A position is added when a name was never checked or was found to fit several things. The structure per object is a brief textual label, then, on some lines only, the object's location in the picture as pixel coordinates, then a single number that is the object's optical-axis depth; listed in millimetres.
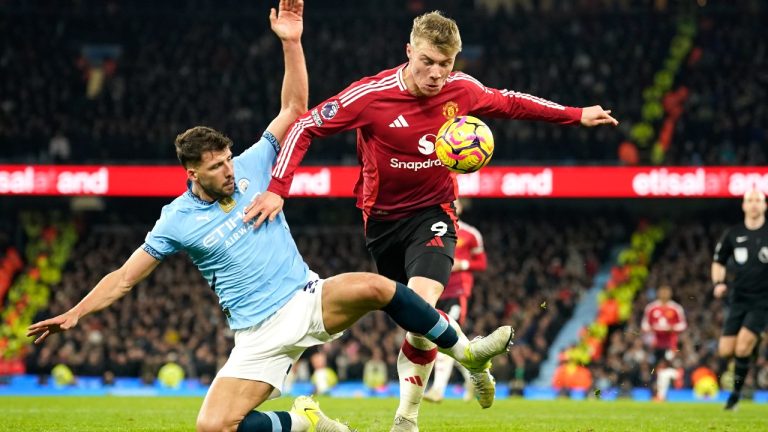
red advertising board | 23750
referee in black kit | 12156
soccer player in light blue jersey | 6496
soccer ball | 7090
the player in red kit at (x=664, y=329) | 17844
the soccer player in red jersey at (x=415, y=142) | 7191
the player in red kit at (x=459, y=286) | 12820
